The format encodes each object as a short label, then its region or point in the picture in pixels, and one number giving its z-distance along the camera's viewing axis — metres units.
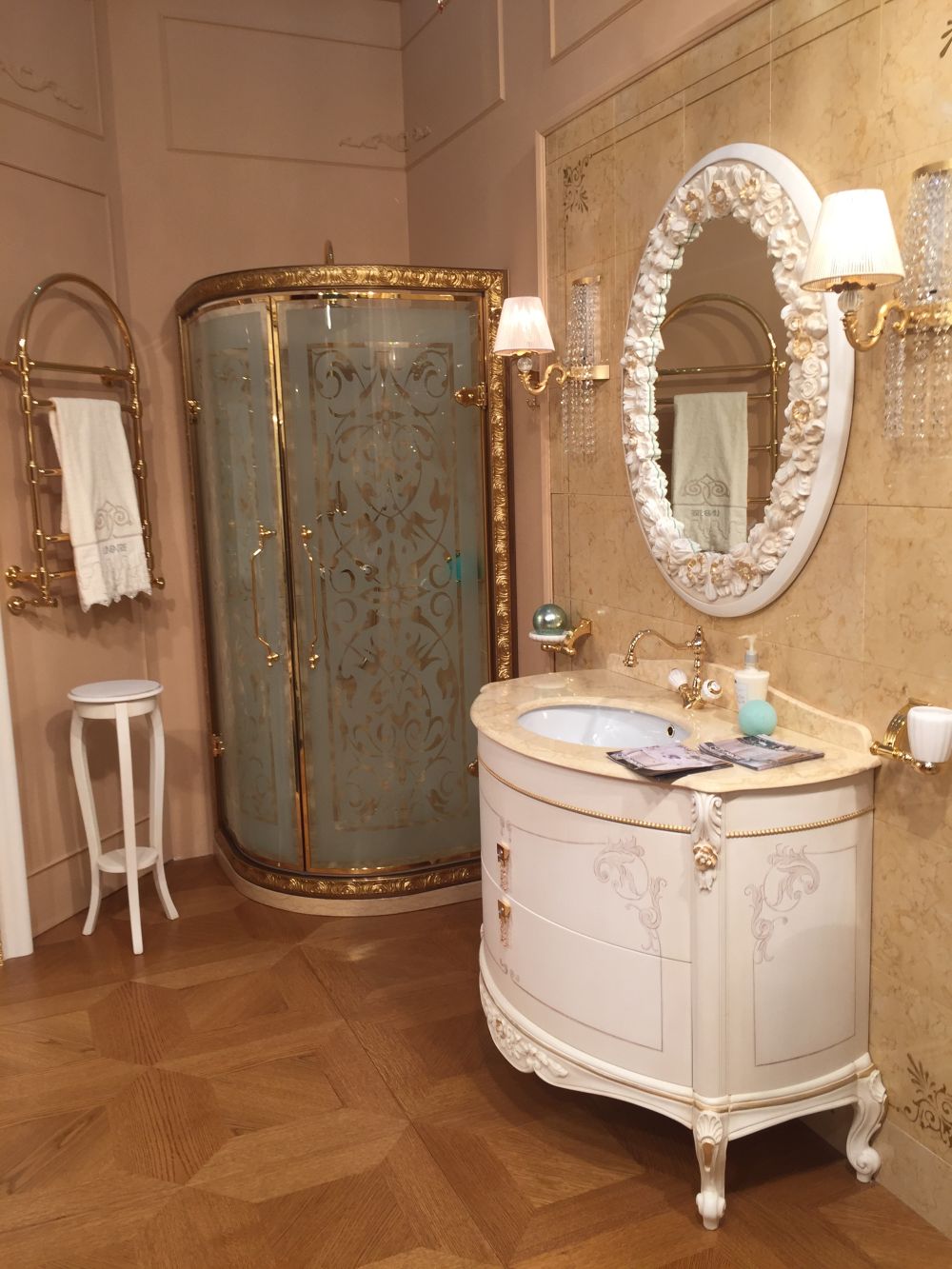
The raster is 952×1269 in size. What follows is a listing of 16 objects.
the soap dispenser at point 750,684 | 2.17
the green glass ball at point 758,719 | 2.10
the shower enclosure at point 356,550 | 3.19
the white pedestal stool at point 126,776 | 3.21
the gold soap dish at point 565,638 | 2.88
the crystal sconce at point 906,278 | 1.67
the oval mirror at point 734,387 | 2.02
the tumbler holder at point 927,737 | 1.76
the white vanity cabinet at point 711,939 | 1.89
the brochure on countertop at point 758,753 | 1.94
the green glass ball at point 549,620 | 2.90
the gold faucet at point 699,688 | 2.35
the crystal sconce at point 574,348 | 2.70
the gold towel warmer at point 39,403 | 3.17
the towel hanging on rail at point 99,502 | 3.29
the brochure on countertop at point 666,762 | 1.90
